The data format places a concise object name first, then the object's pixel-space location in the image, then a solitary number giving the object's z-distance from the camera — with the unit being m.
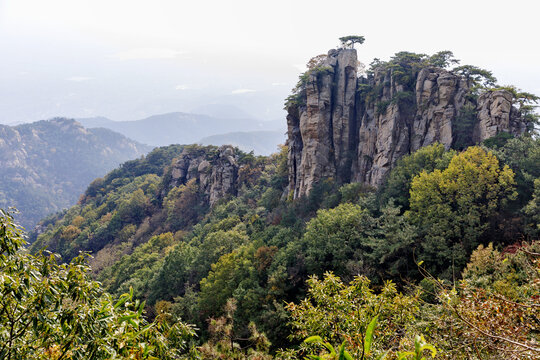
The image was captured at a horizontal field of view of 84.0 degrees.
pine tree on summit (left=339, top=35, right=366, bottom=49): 39.66
